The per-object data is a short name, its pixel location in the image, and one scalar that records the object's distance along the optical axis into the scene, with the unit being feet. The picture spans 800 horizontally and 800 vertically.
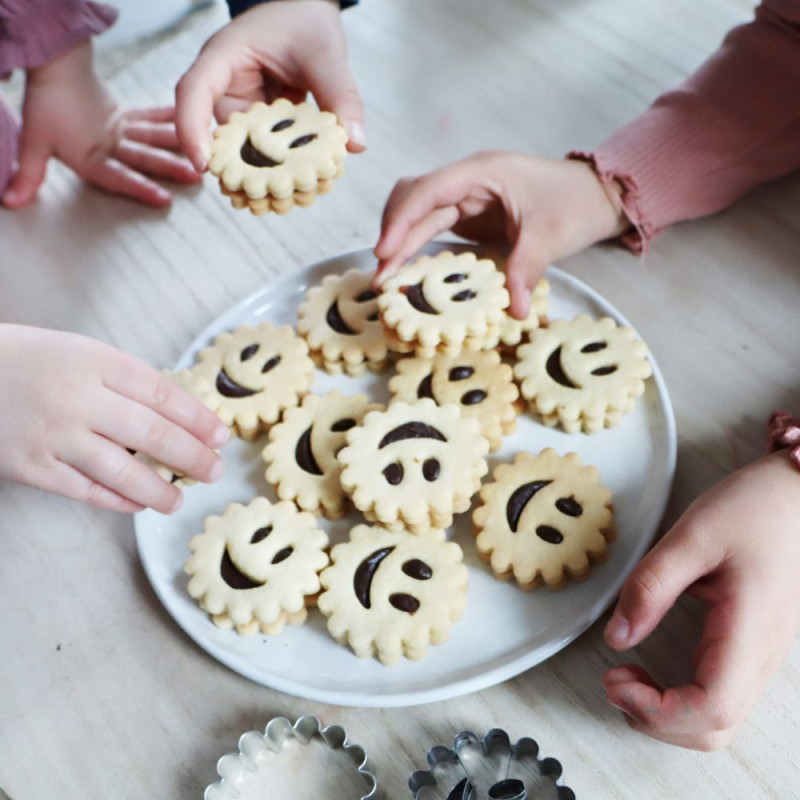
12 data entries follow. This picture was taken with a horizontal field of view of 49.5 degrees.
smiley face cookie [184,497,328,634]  2.18
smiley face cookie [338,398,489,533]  2.27
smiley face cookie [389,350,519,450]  2.50
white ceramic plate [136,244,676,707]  2.12
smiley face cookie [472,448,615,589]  2.19
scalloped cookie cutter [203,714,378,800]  2.04
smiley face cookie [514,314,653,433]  2.47
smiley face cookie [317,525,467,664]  2.12
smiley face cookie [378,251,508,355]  2.50
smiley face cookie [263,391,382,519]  2.41
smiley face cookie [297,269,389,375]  2.70
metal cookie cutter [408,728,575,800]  1.96
